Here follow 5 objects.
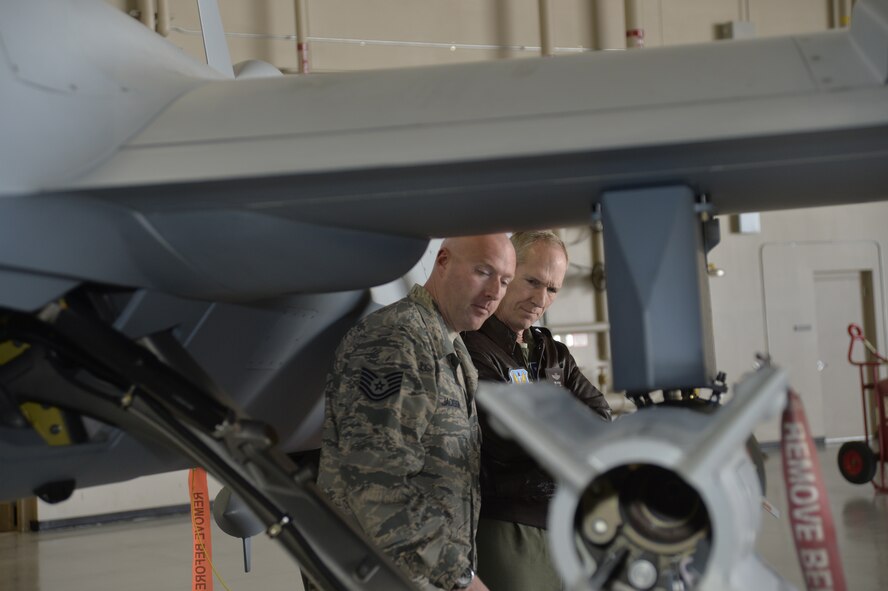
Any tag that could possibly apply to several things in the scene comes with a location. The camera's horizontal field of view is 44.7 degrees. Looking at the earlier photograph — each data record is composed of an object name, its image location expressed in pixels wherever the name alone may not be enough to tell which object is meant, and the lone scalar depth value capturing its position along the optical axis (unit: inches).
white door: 641.6
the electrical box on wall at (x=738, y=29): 604.1
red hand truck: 441.7
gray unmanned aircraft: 70.7
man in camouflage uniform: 114.0
